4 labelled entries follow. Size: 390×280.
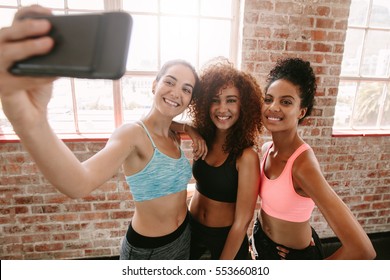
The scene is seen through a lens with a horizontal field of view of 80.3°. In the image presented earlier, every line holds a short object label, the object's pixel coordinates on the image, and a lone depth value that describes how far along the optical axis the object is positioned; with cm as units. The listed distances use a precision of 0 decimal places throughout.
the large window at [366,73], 195
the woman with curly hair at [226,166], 105
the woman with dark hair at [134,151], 34
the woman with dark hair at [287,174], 95
